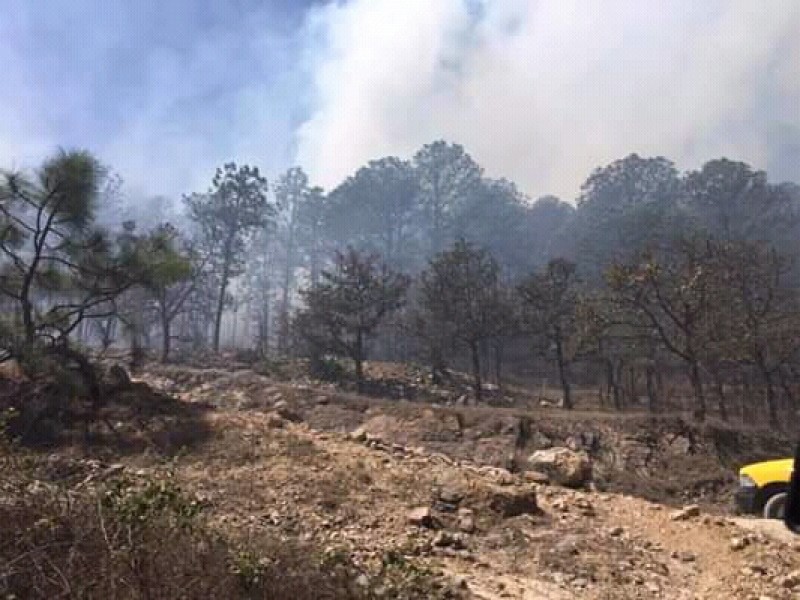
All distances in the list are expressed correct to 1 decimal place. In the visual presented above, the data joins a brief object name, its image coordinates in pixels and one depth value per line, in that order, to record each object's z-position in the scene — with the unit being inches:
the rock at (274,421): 529.7
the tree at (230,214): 1886.1
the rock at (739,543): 331.0
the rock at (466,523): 344.8
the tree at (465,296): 1430.9
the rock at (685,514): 374.1
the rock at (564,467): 460.1
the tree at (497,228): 2576.3
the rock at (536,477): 444.0
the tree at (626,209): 1979.6
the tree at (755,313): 1043.9
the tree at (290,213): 2741.1
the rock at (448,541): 323.3
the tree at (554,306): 1384.1
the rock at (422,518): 345.4
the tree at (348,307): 1386.6
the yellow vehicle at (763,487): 408.5
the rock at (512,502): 366.6
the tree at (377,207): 2669.8
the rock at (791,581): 291.0
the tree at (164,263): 605.9
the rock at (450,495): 381.1
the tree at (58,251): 588.7
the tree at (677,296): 1019.9
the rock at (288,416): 619.5
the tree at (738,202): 2124.8
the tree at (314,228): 2699.3
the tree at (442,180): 2711.6
